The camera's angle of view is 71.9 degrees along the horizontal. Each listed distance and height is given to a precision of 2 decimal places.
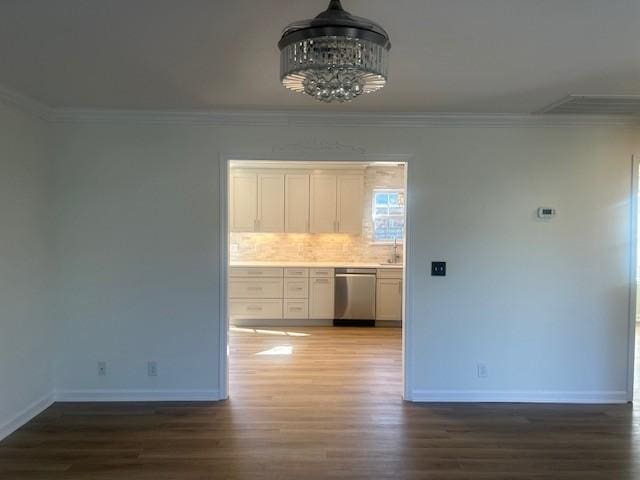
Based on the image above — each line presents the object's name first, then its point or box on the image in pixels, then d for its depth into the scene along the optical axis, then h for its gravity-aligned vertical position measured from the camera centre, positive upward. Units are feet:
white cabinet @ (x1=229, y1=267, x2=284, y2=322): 21.16 -2.78
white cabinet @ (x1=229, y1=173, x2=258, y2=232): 21.56 +1.62
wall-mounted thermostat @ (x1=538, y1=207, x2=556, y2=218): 11.84 +0.68
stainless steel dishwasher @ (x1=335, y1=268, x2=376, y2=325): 21.25 -2.76
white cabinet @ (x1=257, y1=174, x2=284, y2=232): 21.62 +1.59
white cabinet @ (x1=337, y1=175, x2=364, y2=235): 21.89 +1.58
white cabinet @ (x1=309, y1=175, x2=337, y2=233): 21.79 +1.53
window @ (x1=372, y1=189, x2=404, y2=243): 22.90 +1.10
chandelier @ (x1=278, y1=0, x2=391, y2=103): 4.61 +1.98
